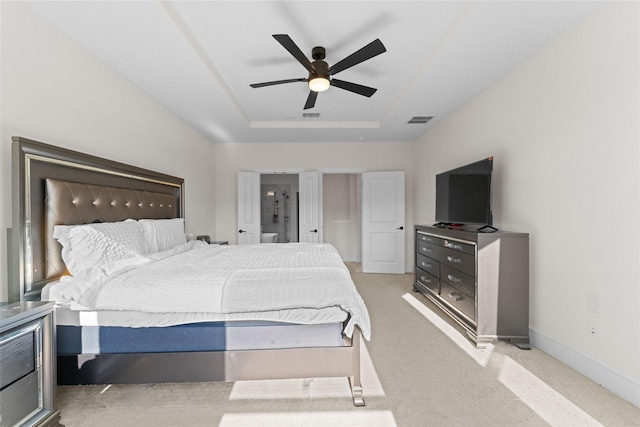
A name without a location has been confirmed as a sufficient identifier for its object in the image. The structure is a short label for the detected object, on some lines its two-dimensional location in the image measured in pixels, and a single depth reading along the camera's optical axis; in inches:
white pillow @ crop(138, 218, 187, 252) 106.8
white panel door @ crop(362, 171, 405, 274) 211.0
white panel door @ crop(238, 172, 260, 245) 212.4
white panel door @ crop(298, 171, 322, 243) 214.8
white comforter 67.8
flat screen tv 111.4
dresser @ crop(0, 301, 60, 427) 51.1
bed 67.6
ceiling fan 77.8
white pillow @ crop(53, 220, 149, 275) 74.9
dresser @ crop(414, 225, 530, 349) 96.8
